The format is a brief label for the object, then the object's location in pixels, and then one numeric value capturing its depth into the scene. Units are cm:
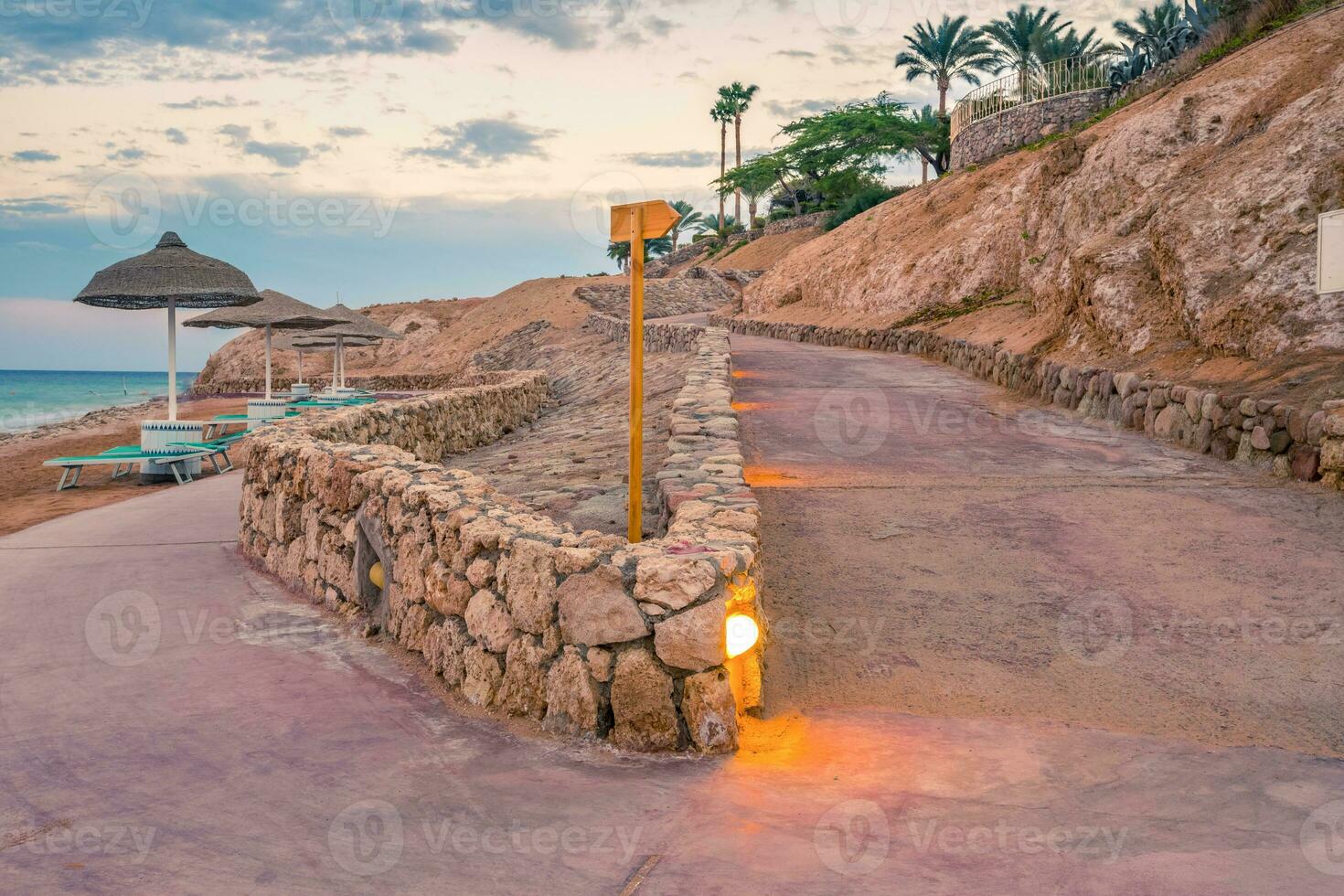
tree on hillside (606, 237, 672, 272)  7812
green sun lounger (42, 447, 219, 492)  1327
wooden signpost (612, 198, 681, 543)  492
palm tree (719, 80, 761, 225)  6788
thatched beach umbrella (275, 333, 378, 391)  2844
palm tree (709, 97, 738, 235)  6831
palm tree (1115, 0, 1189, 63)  3975
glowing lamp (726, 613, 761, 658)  404
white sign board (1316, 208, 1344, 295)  733
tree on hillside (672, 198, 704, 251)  7144
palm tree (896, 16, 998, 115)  4572
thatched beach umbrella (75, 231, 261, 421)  1306
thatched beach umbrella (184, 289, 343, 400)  2034
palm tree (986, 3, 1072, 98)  4088
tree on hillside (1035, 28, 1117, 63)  4119
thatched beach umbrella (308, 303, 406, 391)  2330
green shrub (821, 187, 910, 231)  4012
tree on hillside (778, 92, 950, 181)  4553
